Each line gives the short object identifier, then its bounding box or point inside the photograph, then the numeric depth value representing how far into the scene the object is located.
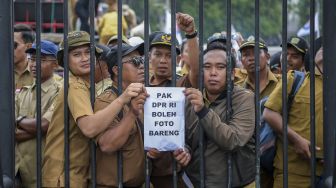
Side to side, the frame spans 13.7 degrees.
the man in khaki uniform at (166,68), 7.99
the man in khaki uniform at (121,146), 7.36
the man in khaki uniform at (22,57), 12.02
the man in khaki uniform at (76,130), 7.35
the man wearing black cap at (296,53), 12.26
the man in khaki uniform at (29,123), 9.31
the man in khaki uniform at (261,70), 11.26
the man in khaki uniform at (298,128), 8.75
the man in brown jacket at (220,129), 7.45
